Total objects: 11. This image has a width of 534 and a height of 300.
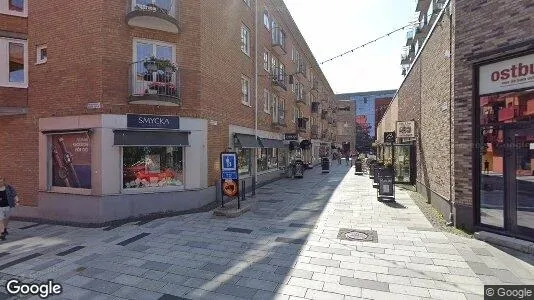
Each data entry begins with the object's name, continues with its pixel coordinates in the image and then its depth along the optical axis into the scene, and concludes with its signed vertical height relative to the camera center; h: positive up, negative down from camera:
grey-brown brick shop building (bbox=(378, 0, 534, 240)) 6.93 +0.89
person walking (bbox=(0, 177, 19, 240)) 8.55 -1.43
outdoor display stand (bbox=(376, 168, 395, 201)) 12.53 -1.38
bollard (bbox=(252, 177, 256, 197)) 14.19 -1.73
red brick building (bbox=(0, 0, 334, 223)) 10.02 +1.61
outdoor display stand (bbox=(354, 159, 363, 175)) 25.38 -1.37
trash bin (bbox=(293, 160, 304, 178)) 22.22 -1.40
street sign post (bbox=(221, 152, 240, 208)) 10.53 -0.80
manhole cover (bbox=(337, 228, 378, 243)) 7.59 -2.16
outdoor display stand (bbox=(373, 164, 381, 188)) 15.96 -1.44
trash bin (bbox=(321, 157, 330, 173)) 27.02 -1.19
